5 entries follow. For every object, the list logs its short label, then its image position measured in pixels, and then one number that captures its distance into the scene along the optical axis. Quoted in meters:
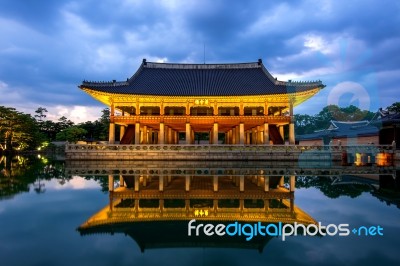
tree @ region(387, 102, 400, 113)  42.95
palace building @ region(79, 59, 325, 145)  31.05
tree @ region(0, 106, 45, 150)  43.94
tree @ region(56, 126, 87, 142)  56.91
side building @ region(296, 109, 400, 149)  31.64
